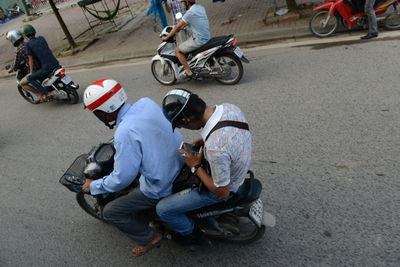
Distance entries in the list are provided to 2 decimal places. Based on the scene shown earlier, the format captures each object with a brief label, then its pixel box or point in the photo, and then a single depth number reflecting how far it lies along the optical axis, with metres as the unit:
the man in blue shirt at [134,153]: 2.05
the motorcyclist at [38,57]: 5.73
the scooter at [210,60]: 5.30
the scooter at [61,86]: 6.26
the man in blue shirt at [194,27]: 5.07
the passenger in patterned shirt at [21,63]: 5.91
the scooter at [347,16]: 6.17
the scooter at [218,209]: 2.32
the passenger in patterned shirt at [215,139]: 1.86
